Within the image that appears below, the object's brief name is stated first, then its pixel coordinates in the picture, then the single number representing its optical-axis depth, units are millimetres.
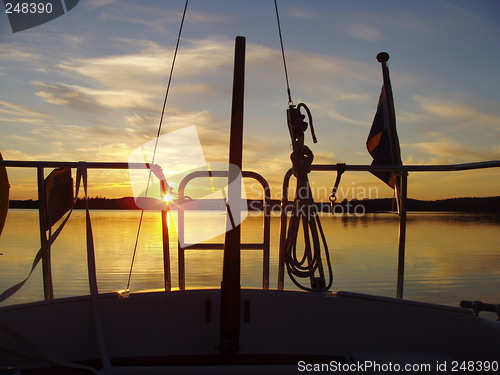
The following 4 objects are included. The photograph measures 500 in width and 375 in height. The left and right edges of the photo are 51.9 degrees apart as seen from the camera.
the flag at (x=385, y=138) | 3197
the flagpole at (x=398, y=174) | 2758
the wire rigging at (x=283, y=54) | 2541
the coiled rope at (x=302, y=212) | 2373
